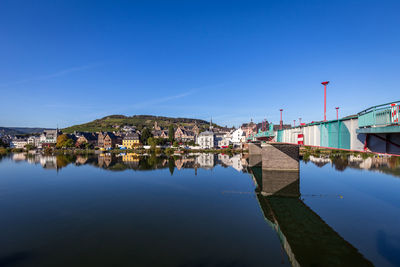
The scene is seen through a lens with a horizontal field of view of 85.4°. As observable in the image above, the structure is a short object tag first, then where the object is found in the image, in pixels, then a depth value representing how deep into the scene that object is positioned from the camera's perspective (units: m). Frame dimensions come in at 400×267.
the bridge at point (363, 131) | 9.49
